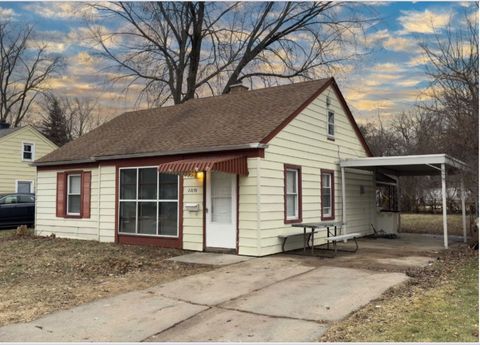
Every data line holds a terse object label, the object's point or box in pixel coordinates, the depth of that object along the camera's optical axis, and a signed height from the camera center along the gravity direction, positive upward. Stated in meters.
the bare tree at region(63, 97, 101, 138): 51.09 +10.01
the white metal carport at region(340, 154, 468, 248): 11.86 +1.08
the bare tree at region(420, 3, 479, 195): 10.00 +2.95
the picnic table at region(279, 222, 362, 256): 10.52 -0.91
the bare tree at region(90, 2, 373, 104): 24.78 +9.27
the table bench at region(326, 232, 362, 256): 10.52 -0.94
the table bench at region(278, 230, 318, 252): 11.12 -0.93
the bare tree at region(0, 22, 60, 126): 40.69 +12.17
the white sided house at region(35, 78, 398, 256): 10.76 +0.67
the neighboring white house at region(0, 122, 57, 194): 24.84 +2.54
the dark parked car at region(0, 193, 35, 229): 18.62 -0.47
